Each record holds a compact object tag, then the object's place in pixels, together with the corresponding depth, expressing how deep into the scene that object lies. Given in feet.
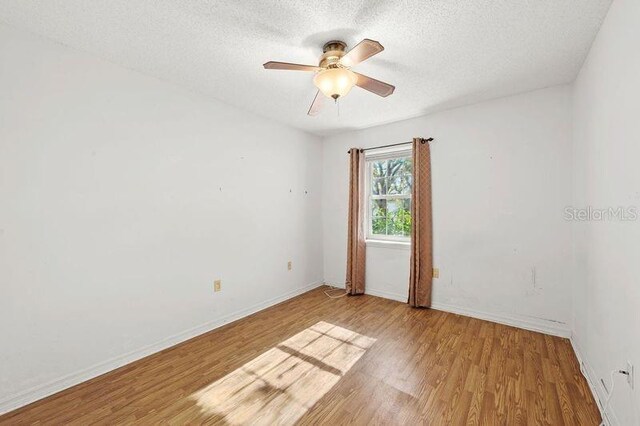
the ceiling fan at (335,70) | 5.85
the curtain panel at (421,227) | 11.05
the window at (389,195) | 12.32
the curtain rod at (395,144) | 11.05
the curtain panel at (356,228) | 12.87
